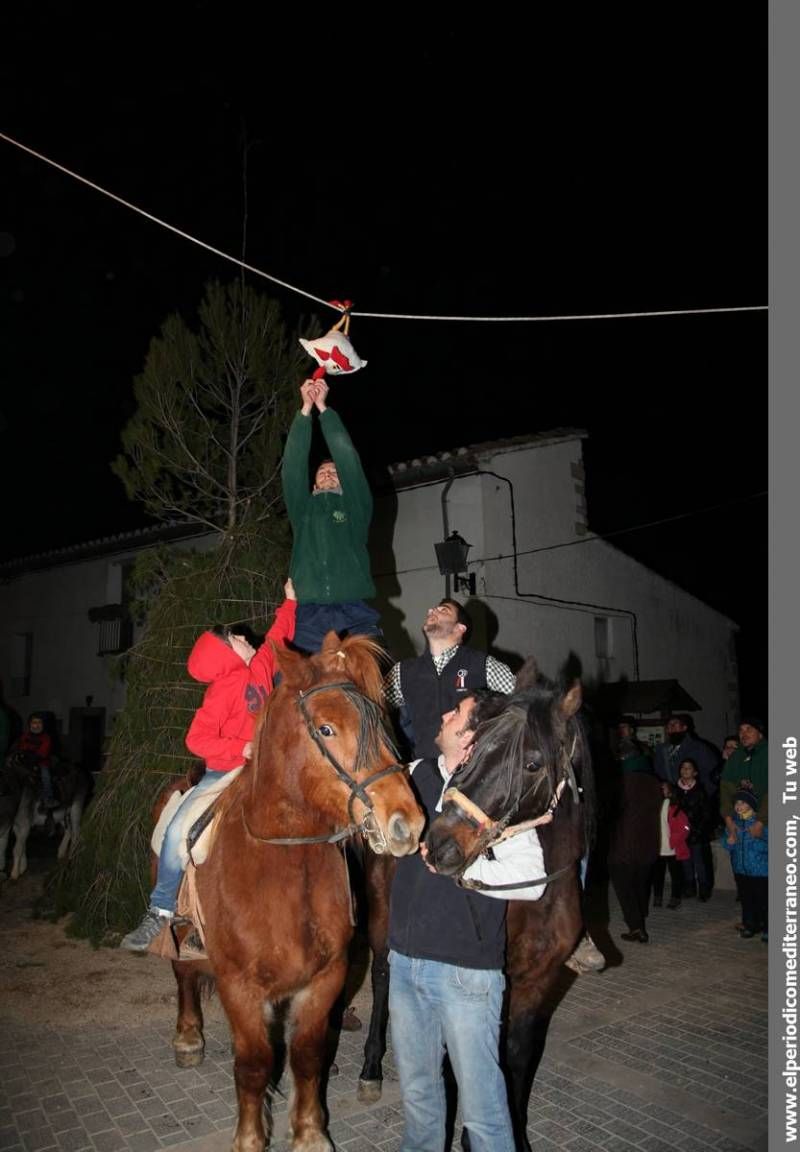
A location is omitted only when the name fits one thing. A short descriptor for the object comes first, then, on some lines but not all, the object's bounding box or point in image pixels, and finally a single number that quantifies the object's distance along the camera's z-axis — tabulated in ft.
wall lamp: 51.96
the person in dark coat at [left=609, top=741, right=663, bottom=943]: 29.89
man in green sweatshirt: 16.51
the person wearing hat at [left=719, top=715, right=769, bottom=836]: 30.96
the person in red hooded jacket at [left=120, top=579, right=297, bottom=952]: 15.96
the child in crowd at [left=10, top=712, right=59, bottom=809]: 43.09
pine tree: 30.09
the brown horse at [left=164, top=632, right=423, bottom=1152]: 11.69
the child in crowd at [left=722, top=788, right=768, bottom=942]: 29.19
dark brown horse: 10.52
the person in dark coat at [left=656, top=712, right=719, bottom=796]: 38.68
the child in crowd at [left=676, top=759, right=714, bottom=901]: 35.96
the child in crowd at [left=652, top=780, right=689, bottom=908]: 35.14
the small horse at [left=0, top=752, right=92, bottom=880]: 40.47
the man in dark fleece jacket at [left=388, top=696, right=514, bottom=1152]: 9.80
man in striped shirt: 16.15
